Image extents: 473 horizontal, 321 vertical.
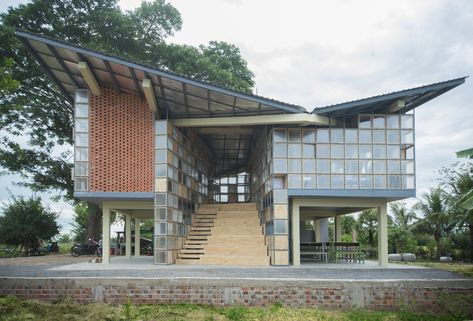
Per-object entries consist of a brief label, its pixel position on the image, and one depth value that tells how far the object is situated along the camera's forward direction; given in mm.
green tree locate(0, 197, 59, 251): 30375
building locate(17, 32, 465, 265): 18812
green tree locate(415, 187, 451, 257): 27078
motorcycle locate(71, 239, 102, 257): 27289
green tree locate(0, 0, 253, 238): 26031
